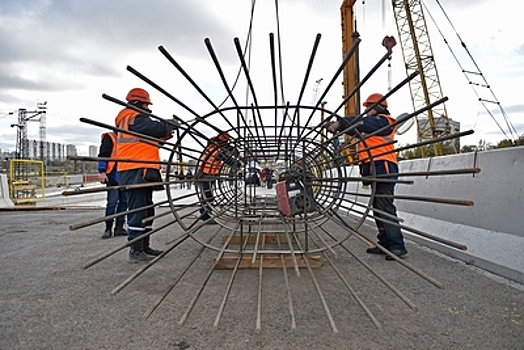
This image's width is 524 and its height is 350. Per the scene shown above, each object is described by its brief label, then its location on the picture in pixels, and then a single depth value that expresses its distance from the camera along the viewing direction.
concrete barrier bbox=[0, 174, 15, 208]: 8.49
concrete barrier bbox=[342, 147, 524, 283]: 2.40
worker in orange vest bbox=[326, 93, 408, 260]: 2.92
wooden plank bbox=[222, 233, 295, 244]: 3.65
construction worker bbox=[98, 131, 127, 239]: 4.14
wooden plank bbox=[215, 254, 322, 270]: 2.71
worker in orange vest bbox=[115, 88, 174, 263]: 3.02
